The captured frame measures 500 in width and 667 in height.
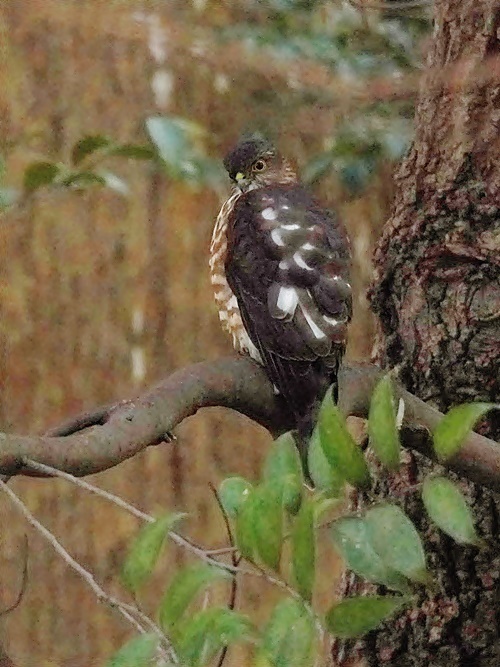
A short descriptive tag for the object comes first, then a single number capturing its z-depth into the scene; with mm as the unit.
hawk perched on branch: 10511
